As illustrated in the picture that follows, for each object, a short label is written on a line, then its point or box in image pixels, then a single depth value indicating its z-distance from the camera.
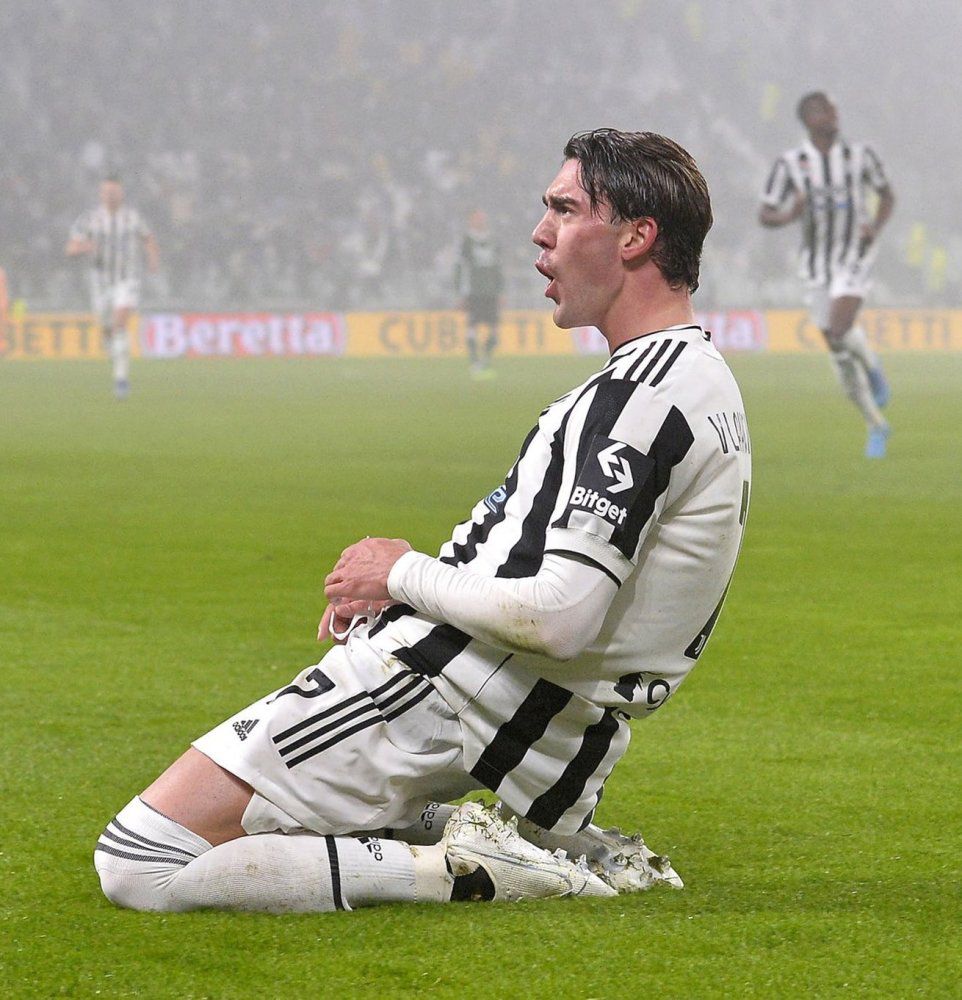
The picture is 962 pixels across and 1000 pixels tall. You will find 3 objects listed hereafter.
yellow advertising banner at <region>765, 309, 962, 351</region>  35.66
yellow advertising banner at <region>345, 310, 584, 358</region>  33.53
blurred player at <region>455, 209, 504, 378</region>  27.02
